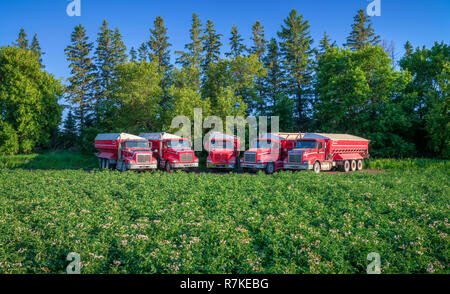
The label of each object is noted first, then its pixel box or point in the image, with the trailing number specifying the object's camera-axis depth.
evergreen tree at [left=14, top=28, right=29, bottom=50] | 50.07
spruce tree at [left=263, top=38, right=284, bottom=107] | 43.72
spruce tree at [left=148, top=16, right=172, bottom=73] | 47.69
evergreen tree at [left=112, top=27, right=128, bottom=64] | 46.38
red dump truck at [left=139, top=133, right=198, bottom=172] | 24.02
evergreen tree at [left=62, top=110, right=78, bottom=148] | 40.97
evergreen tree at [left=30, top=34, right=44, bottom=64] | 51.44
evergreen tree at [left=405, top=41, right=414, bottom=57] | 54.51
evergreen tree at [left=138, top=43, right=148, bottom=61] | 48.34
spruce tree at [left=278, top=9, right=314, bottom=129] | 42.97
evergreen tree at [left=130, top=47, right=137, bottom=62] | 51.47
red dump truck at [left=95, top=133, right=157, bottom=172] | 23.08
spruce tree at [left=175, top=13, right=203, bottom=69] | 44.31
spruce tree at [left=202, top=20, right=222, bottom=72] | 45.91
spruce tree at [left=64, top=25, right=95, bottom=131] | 45.25
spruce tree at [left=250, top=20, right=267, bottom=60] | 46.56
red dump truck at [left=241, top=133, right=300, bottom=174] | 22.89
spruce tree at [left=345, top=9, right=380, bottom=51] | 46.19
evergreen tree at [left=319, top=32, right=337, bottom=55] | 46.94
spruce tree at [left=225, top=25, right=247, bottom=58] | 46.25
